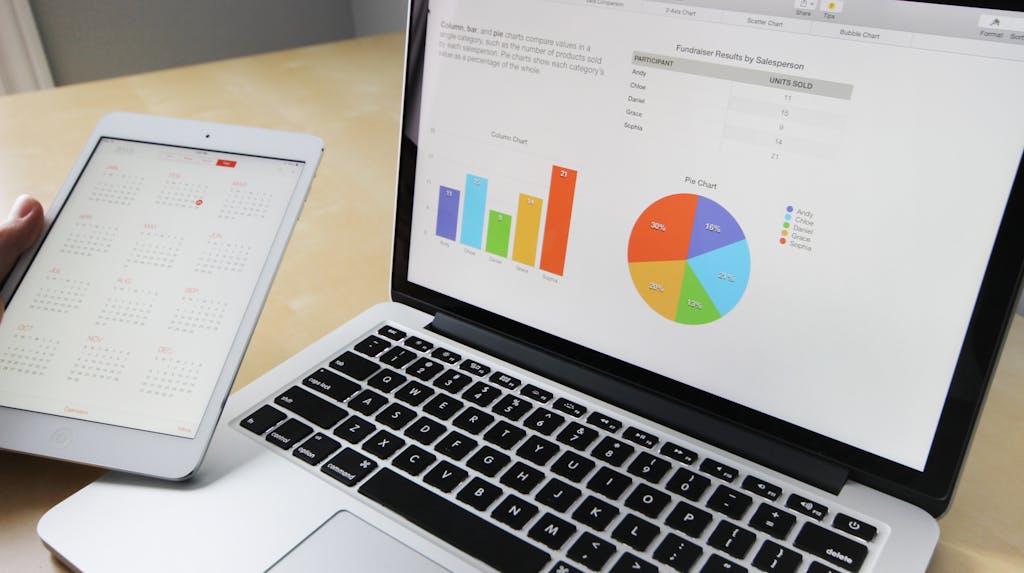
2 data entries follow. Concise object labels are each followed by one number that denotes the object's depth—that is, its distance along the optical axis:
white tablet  0.49
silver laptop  0.41
